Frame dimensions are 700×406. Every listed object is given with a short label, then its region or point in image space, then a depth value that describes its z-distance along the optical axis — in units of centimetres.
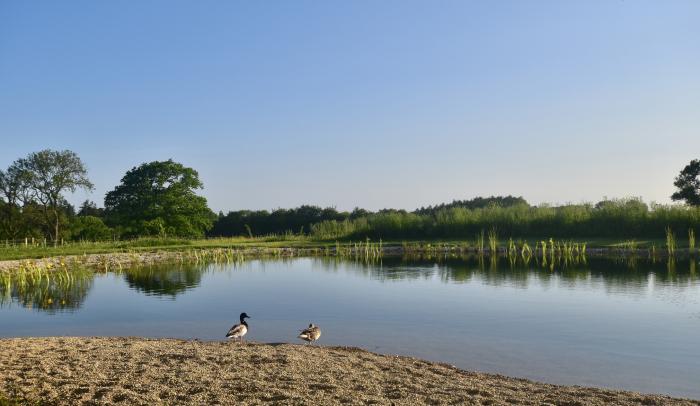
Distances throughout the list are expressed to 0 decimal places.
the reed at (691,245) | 2882
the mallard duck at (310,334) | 1076
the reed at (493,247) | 3388
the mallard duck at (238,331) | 1104
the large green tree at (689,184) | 4231
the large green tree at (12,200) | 5356
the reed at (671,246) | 2945
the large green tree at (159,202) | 5391
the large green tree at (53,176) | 5336
